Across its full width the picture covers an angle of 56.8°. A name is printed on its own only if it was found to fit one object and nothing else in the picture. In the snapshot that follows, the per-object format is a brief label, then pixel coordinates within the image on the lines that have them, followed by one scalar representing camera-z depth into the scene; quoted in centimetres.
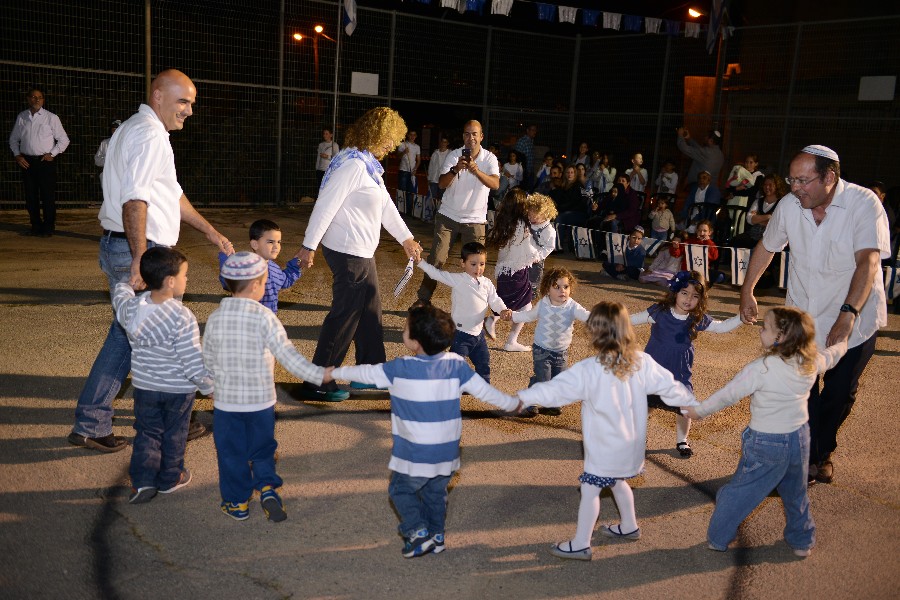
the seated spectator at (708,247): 1165
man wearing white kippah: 482
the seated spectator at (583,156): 1658
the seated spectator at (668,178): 1556
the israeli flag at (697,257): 1161
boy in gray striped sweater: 432
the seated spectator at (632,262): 1184
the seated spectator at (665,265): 1152
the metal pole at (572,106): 1942
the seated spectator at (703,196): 1371
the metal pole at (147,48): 1544
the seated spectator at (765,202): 1150
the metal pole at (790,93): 1486
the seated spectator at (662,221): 1296
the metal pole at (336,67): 1614
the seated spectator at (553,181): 1529
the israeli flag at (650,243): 1230
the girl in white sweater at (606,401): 402
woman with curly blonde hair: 583
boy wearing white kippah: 415
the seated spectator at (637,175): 1555
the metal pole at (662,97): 1703
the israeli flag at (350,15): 1606
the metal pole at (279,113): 1680
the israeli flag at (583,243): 1339
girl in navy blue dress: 545
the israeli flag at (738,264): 1154
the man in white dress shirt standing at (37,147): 1201
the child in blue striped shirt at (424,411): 392
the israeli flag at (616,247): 1221
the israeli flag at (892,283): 1041
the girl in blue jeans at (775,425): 421
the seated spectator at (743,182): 1332
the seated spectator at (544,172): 1647
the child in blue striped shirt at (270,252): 556
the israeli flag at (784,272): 1121
